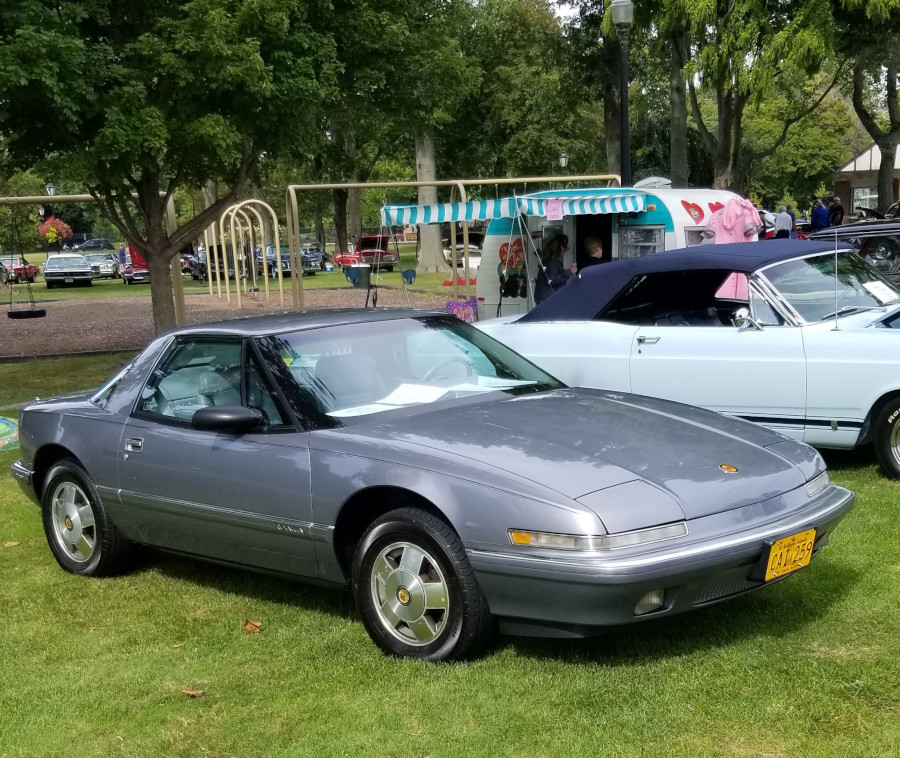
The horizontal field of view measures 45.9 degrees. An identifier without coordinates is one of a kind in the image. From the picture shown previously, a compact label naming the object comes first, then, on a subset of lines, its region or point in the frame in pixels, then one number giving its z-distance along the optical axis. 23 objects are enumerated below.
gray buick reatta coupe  3.75
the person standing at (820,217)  27.48
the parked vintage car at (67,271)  43.75
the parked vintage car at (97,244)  68.25
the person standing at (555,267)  15.23
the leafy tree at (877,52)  19.50
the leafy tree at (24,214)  43.88
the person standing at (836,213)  28.50
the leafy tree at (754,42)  19.45
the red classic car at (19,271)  42.71
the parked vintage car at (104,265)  52.21
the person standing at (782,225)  21.17
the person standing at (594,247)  13.70
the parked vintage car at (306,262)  45.88
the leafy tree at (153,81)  11.12
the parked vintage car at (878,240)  11.55
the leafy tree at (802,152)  63.25
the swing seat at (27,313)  18.89
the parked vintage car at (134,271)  44.72
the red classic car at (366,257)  41.16
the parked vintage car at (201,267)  45.94
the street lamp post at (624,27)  15.12
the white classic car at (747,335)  6.54
